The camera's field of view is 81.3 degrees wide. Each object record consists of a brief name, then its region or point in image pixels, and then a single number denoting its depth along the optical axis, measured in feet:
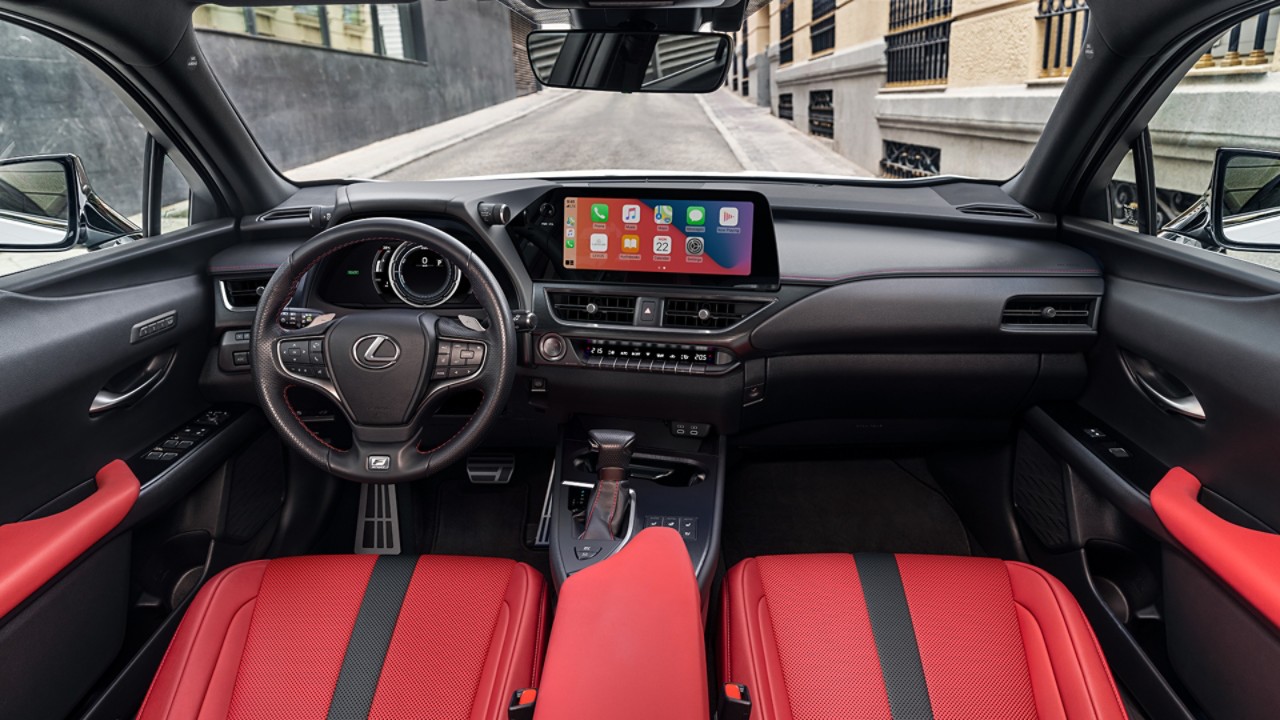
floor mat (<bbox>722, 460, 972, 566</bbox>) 9.32
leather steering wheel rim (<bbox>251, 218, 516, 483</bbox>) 5.74
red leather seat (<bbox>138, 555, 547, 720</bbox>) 5.15
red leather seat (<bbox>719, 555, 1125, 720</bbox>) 5.04
